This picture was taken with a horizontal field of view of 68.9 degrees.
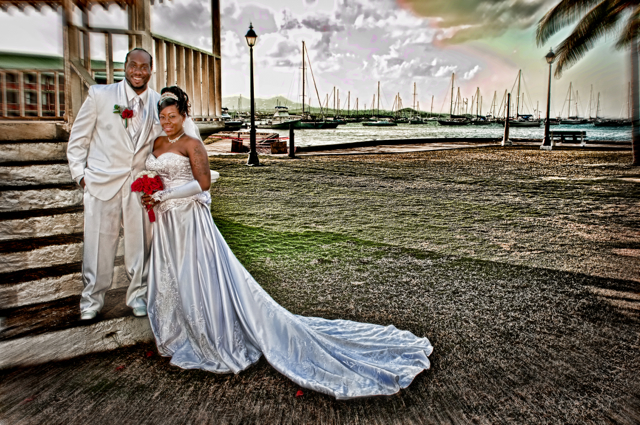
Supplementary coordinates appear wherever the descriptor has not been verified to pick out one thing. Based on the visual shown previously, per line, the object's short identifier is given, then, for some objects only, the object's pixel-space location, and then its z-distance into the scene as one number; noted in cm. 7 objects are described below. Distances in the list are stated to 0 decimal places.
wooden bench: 3107
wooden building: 576
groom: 396
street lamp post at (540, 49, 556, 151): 2588
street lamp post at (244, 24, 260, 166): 1614
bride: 338
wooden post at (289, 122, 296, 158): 1994
